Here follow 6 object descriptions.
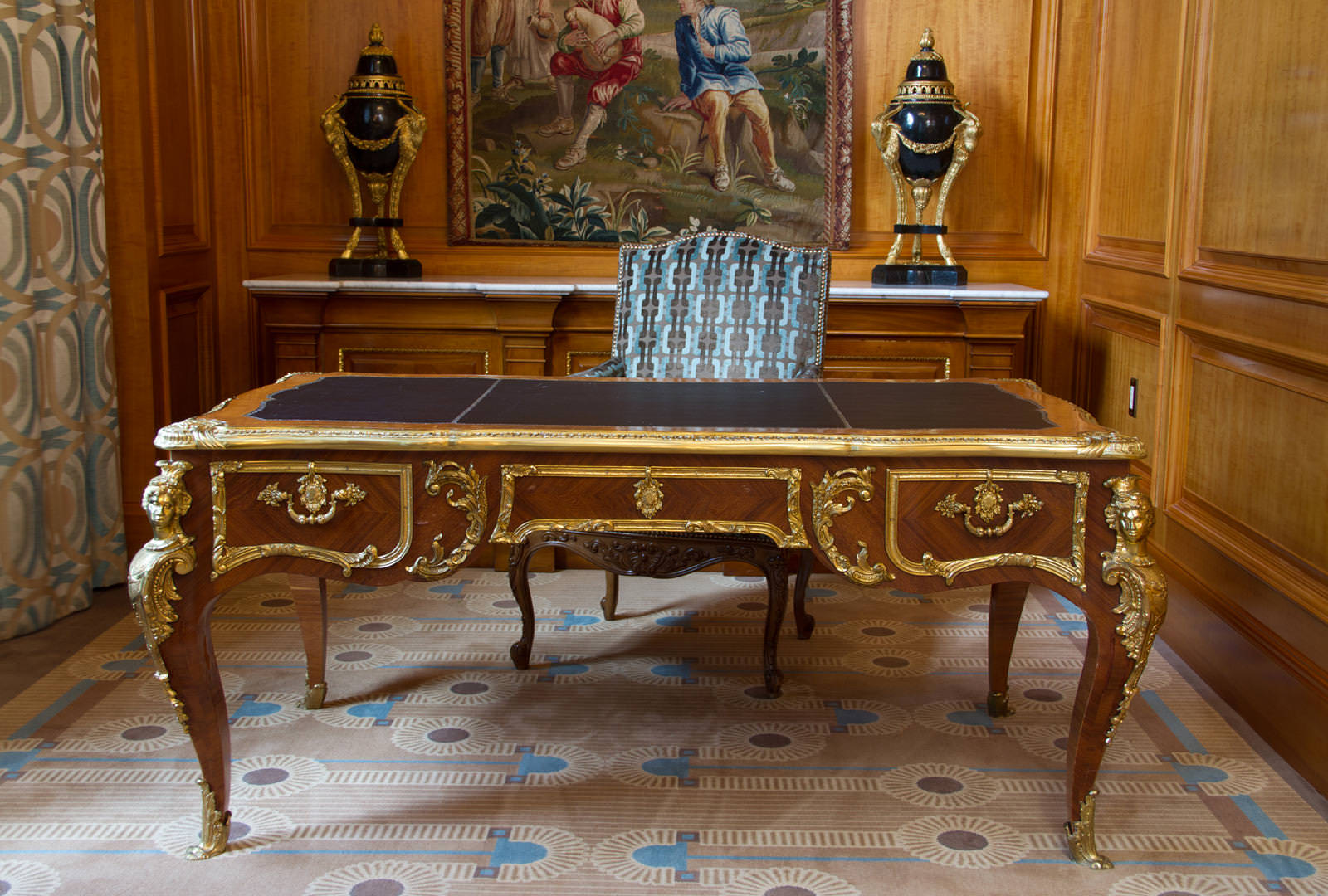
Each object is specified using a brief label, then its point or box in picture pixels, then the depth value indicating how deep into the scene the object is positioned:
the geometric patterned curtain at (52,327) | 3.37
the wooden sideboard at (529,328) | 4.11
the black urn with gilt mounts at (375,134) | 4.23
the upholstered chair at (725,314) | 3.38
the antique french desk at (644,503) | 2.11
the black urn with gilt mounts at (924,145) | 4.13
